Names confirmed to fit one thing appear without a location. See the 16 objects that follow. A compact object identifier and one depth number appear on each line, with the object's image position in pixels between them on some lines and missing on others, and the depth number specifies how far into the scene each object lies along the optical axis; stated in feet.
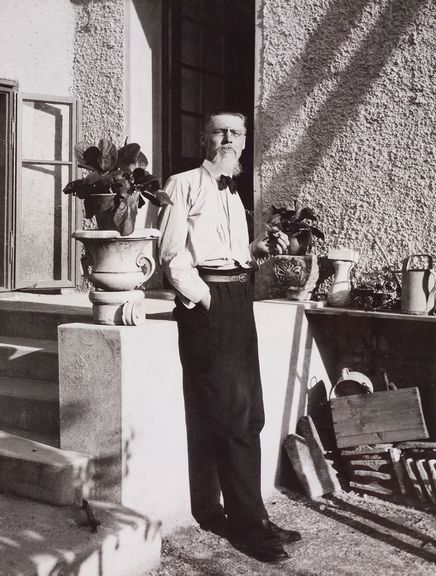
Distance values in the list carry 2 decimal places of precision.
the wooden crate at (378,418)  16.16
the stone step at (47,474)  12.14
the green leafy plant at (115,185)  12.54
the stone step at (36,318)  16.81
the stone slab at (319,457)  16.22
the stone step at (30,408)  14.03
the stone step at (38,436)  13.47
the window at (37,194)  21.04
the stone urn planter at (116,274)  12.75
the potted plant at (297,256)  17.56
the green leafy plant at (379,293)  16.69
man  12.93
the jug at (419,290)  15.92
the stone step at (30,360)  15.38
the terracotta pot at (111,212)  12.51
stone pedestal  12.39
